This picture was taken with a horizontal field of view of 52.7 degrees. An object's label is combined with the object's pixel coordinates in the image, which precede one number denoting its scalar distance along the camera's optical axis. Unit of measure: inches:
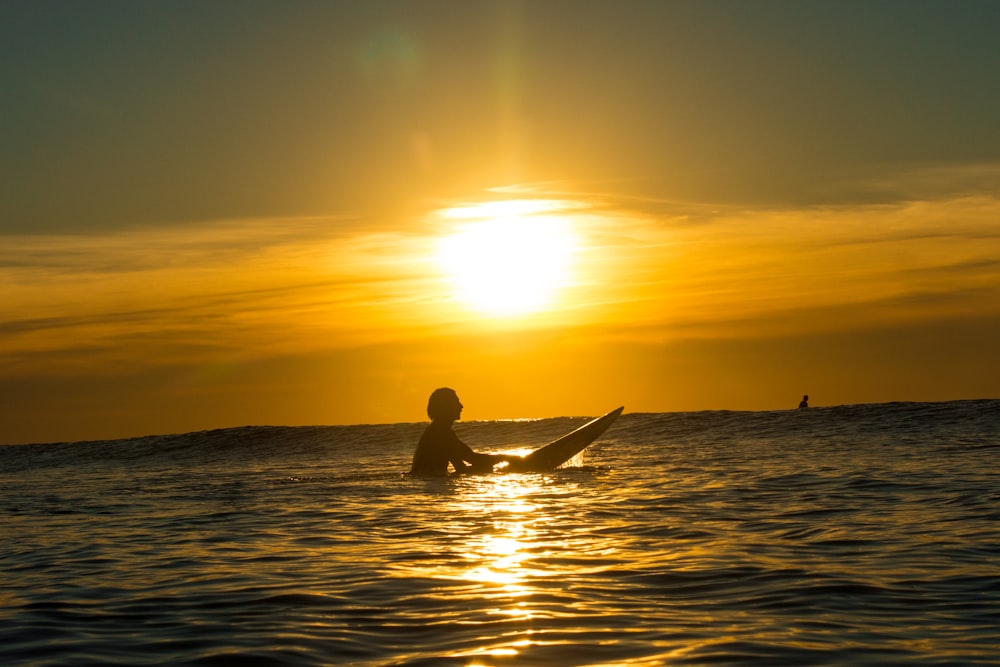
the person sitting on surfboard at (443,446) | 598.2
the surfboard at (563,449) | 630.5
